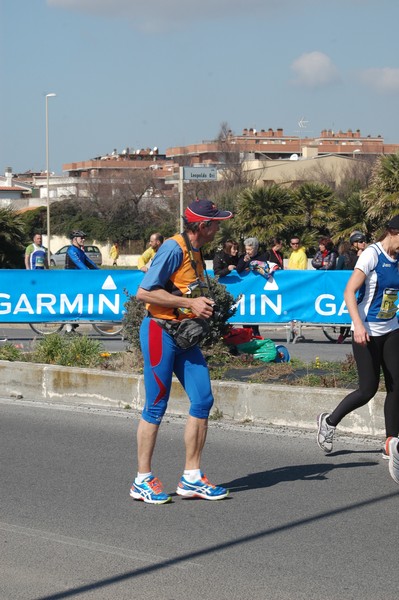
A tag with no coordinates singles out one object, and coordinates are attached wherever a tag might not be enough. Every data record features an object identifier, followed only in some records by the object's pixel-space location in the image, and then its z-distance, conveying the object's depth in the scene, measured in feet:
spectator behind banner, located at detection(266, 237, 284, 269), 61.16
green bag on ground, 37.40
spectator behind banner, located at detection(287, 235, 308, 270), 63.05
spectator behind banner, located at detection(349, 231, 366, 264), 55.52
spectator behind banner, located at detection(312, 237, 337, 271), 59.98
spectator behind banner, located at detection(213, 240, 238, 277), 55.36
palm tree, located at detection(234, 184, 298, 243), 123.54
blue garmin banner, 55.93
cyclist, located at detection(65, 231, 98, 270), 58.13
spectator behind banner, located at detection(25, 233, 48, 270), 64.69
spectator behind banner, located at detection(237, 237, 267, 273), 55.67
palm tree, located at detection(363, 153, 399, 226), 90.84
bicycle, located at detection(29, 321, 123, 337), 58.70
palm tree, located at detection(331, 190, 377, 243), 101.19
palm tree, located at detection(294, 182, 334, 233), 127.95
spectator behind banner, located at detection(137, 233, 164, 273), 56.54
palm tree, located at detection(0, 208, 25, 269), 108.47
